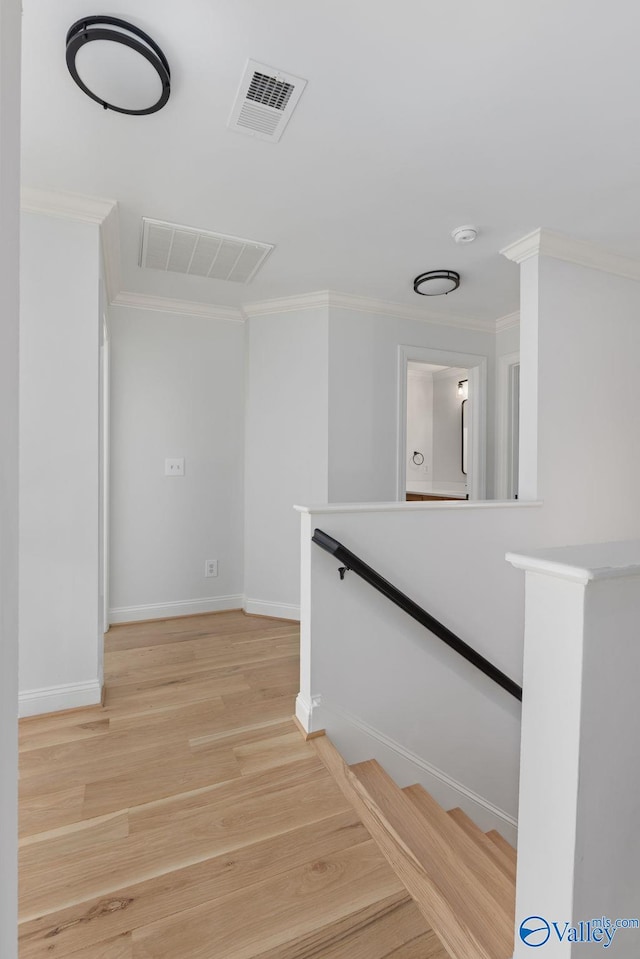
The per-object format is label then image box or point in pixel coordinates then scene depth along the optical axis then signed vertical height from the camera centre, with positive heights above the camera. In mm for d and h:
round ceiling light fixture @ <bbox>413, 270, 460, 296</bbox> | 2916 +1254
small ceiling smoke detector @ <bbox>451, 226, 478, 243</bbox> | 2385 +1275
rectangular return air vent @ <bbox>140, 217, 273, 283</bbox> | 2467 +1287
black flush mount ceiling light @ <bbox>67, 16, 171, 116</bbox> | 1295 +1254
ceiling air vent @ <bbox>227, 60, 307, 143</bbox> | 1452 +1271
